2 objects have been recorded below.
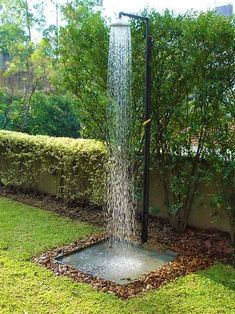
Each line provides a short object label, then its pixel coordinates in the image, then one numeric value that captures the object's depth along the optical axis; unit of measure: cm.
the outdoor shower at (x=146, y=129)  435
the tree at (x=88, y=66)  484
